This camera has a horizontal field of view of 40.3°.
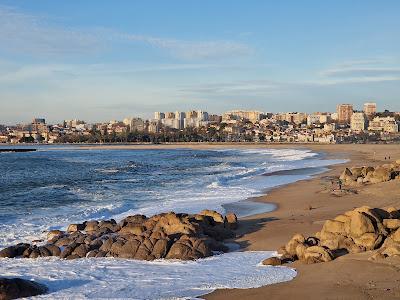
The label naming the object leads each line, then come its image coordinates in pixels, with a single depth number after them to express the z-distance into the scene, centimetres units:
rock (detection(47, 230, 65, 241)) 1420
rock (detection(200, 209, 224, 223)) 1505
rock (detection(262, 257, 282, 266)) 1091
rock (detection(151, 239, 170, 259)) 1188
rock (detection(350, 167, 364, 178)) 2705
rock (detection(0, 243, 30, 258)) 1241
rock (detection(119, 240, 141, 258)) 1202
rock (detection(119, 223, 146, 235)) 1345
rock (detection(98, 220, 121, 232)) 1432
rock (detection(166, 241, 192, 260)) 1178
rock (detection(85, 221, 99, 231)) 1480
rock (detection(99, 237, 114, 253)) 1232
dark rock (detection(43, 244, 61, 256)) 1244
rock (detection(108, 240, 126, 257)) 1212
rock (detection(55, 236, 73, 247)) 1316
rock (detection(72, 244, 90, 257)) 1221
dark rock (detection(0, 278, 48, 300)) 892
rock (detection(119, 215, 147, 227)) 1456
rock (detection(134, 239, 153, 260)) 1187
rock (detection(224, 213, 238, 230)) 1517
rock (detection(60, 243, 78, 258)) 1220
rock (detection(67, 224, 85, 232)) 1510
